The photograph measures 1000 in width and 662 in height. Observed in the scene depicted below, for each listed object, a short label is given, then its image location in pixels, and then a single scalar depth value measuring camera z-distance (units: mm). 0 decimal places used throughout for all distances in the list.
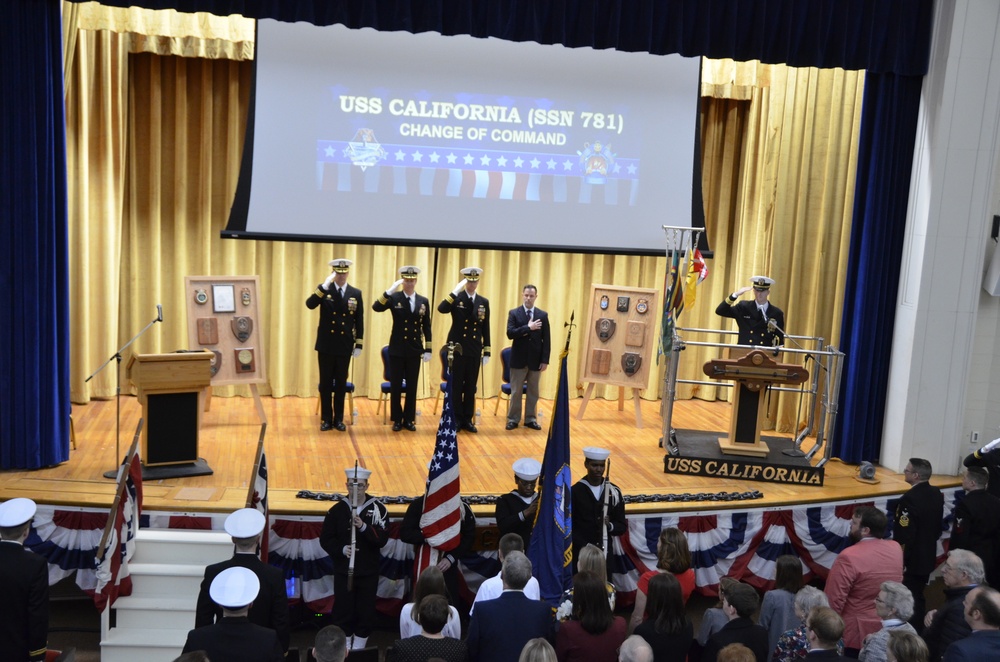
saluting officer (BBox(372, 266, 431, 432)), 9398
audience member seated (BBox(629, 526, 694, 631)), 5469
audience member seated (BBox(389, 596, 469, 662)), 4227
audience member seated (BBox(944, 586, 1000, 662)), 4262
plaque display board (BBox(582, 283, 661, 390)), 10562
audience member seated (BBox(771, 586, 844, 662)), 4652
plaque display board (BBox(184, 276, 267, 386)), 9469
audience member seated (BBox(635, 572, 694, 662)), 4527
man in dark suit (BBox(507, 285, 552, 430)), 9852
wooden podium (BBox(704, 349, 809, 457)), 8359
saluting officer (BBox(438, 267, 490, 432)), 9625
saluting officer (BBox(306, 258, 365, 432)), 9312
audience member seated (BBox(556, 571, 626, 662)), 4438
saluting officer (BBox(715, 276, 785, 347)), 9086
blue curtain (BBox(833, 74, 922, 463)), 9109
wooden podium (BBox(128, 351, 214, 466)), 7523
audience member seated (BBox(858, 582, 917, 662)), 4621
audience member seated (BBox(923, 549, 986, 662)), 5008
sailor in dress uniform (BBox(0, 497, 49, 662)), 4801
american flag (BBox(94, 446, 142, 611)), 5840
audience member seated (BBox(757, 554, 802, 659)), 5148
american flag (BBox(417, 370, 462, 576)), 6246
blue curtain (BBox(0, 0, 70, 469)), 7484
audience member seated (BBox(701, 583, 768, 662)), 4484
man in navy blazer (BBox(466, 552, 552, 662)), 4469
